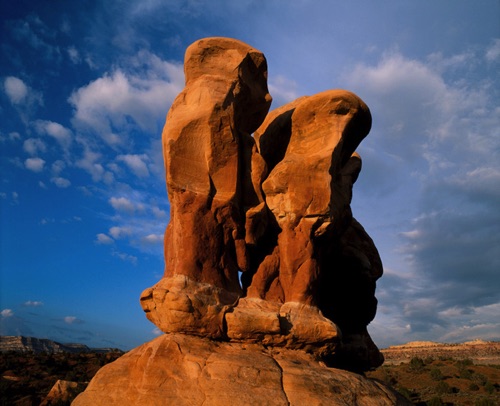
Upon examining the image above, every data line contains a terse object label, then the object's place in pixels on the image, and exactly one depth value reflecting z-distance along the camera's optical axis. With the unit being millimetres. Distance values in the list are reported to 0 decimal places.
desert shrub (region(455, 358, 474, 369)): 35656
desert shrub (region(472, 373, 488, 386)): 30000
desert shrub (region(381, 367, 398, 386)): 32384
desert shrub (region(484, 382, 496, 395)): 27672
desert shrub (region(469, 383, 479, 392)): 28903
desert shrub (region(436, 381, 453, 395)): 28641
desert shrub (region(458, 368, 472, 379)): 31941
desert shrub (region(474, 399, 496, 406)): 22959
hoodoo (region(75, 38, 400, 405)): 7012
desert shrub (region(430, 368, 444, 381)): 32438
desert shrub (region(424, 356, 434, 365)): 39781
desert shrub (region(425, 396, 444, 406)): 24125
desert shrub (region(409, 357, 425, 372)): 35625
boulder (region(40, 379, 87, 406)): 20062
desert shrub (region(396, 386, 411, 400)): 27119
